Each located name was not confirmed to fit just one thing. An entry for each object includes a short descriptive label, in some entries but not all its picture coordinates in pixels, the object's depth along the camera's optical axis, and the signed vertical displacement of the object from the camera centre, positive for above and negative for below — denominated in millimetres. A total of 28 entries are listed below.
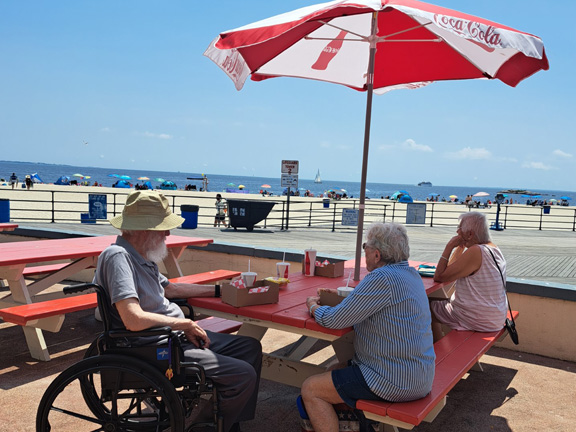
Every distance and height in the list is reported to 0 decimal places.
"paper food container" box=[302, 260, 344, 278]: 4281 -761
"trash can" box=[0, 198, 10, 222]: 11422 -1080
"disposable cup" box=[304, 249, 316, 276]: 4308 -712
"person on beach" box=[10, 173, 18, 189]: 42441 -1767
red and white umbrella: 3252 +1006
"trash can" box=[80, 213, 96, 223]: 14289 -1484
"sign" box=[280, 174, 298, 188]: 13670 -177
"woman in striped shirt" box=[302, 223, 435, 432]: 2623 -783
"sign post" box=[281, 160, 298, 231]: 13680 +6
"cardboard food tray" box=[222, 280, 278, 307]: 3152 -742
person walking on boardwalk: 15662 -1226
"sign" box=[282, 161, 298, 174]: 13703 +130
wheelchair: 2539 -1021
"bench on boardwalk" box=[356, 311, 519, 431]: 2523 -1119
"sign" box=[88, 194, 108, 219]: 14222 -1150
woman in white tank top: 4027 -730
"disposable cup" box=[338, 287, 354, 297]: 3165 -681
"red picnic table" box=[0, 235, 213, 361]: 4406 -979
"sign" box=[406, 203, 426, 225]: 17781 -1132
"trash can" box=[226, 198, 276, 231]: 13992 -1059
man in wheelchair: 2640 -655
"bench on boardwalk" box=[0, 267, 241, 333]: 3992 -1162
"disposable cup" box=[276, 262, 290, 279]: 4016 -725
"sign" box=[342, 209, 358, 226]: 13555 -1047
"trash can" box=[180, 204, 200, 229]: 13852 -1211
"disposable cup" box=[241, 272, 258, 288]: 3311 -662
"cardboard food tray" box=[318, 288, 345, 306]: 3049 -698
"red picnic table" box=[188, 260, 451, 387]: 2969 -837
